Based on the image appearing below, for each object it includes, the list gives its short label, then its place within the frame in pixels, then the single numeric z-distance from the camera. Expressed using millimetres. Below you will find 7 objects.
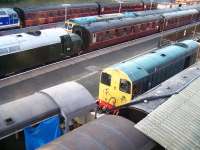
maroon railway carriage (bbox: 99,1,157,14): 47841
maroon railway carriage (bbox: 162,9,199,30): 43106
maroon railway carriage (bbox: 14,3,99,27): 37531
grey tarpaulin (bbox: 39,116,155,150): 9906
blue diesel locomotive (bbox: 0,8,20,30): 35250
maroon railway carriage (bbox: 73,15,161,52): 30291
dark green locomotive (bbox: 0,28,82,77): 22797
